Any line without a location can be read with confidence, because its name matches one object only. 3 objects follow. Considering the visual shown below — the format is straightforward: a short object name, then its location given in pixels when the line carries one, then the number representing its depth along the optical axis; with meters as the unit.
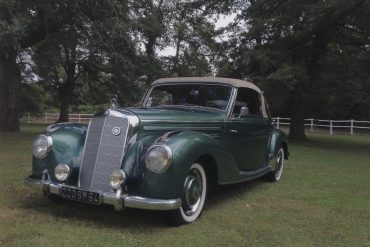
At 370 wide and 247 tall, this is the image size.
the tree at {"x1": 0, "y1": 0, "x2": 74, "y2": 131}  13.69
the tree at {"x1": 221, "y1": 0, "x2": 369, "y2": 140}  17.44
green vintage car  5.19
